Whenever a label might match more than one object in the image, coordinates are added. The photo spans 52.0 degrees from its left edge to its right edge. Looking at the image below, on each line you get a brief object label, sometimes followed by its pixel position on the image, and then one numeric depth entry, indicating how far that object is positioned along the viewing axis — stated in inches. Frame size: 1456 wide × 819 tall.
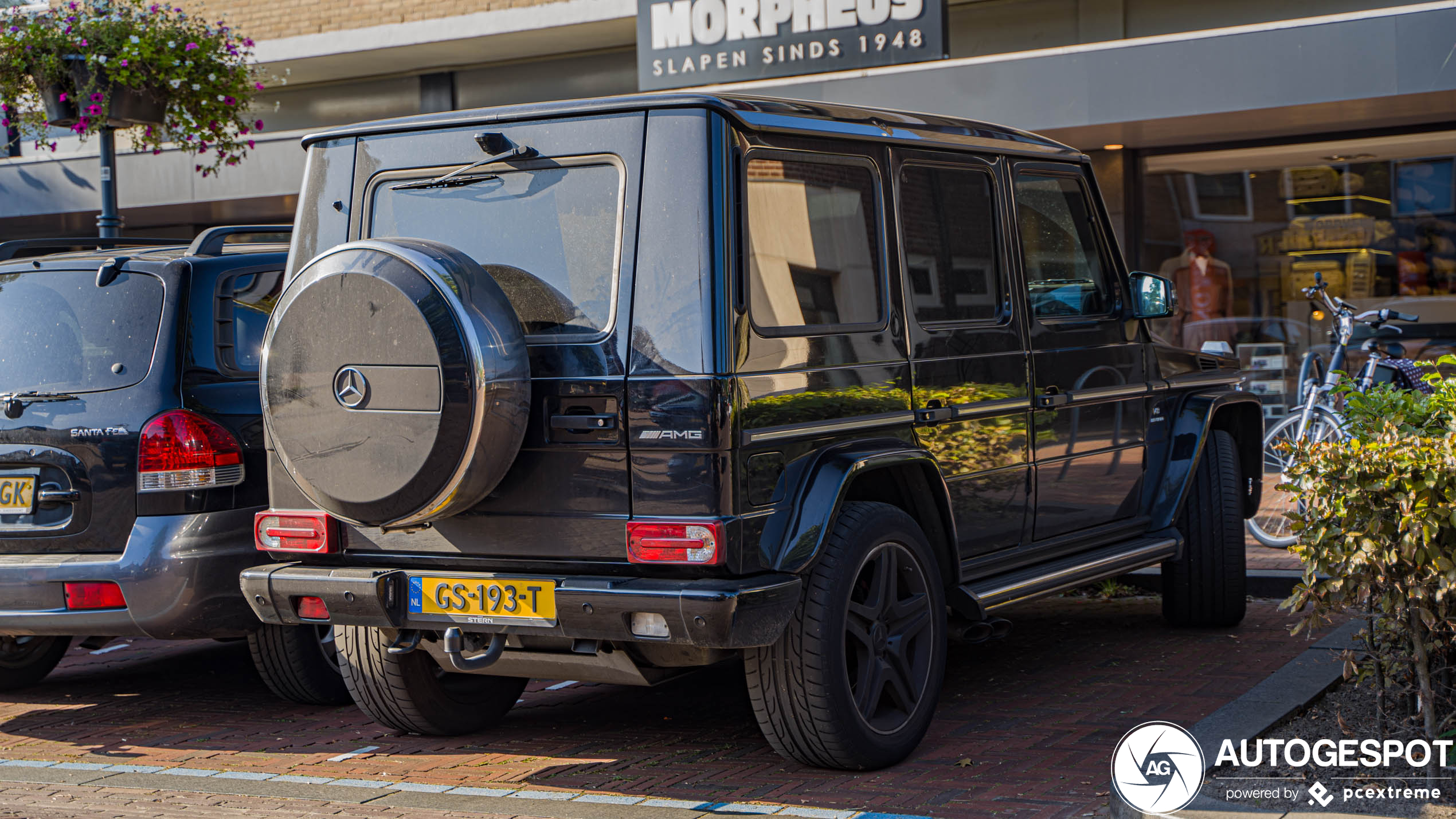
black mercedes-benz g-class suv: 170.6
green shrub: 160.7
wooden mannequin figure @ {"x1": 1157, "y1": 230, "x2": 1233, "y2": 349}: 524.7
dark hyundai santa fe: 211.3
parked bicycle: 354.0
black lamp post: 391.9
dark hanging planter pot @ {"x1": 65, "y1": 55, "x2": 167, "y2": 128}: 394.0
